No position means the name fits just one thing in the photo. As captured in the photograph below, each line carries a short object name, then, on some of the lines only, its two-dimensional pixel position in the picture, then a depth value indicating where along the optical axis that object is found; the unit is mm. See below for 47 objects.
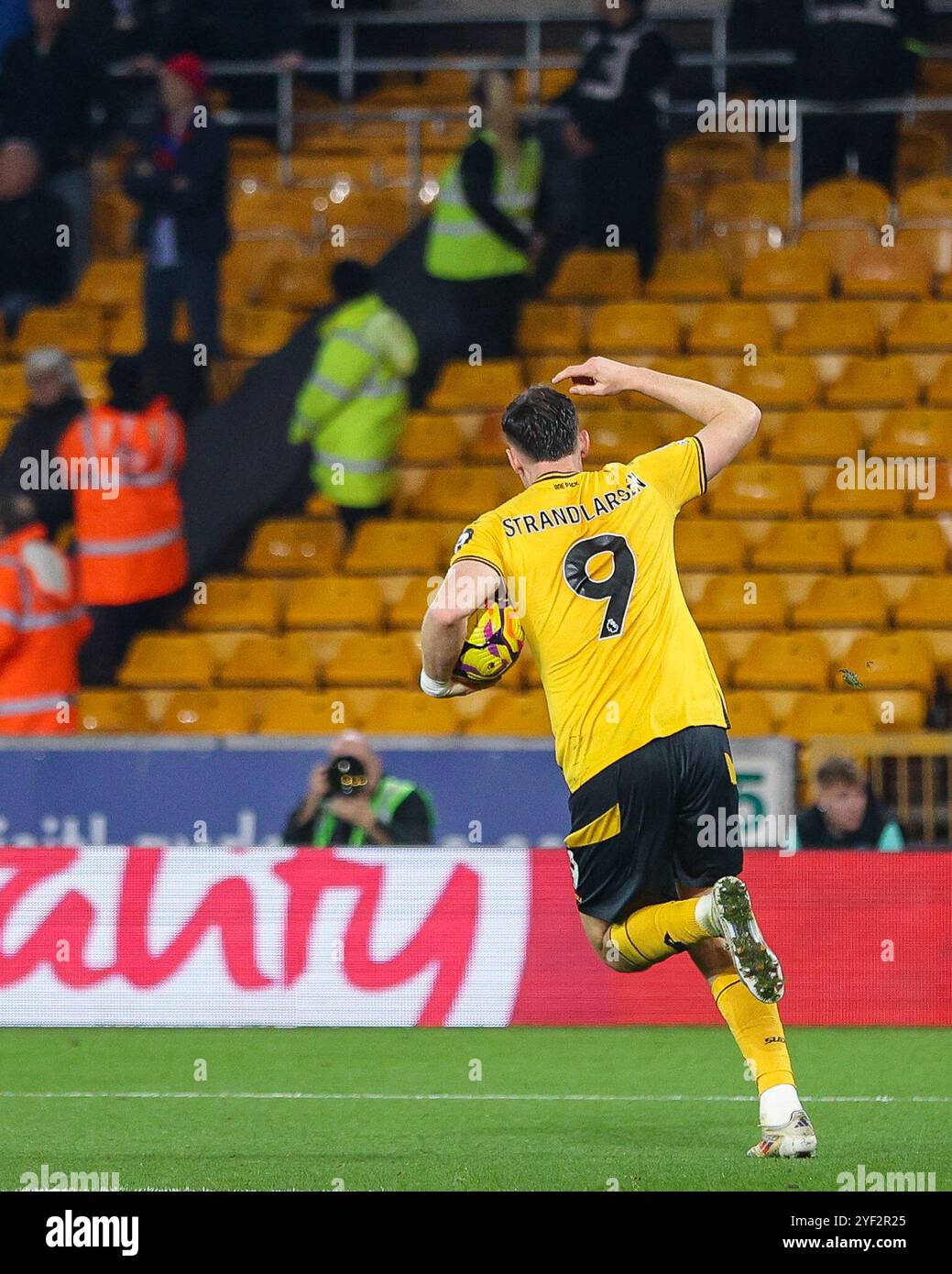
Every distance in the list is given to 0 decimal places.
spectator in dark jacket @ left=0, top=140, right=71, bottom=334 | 15898
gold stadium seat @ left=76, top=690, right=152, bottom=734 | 14172
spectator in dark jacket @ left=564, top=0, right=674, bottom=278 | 14766
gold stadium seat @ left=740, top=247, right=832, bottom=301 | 15664
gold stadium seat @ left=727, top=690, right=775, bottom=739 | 13039
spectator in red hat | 15180
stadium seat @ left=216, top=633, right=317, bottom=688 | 14359
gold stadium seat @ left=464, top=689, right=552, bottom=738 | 13359
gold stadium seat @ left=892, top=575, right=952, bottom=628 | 13789
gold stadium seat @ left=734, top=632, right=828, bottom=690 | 13516
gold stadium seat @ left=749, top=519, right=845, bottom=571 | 14211
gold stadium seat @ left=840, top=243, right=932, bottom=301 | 15562
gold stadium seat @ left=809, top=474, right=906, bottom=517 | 14438
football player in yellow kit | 6145
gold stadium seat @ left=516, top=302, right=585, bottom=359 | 15742
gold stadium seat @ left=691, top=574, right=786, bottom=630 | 13906
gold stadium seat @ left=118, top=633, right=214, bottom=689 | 14523
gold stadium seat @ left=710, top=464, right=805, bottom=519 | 14523
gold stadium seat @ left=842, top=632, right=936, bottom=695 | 13344
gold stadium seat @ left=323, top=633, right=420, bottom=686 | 14086
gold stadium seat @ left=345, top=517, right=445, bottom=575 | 14633
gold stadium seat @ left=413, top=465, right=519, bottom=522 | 14844
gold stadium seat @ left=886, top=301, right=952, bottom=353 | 15141
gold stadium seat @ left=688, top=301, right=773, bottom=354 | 15320
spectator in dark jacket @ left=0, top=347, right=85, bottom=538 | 13758
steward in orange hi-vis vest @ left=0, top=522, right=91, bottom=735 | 12750
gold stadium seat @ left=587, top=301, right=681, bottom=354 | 15398
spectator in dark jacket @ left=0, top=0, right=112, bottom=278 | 16453
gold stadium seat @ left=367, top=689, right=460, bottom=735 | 13625
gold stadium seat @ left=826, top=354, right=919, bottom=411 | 14906
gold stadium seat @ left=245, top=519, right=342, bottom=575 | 15078
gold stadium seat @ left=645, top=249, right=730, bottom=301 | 15828
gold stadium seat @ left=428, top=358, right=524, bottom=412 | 15516
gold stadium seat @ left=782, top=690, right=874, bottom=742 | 13078
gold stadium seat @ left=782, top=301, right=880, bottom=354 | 15320
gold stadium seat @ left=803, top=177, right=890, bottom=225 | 16031
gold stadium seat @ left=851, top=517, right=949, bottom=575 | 14031
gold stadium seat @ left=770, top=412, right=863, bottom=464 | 14664
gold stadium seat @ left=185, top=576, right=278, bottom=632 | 14852
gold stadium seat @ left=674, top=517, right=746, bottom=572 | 14219
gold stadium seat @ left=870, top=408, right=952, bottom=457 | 14391
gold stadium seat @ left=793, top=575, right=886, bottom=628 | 13789
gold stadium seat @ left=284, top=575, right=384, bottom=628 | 14523
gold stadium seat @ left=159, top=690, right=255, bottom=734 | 14117
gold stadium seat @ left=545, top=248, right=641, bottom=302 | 15992
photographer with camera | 11203
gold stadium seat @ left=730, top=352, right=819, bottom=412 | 14992
